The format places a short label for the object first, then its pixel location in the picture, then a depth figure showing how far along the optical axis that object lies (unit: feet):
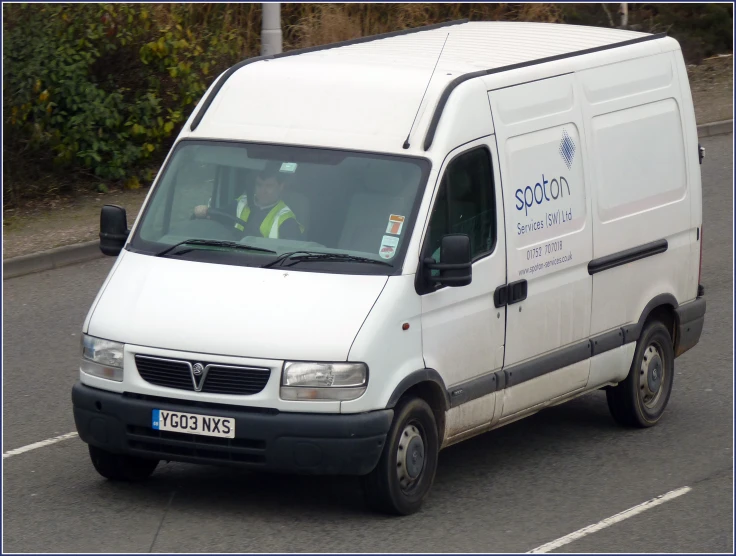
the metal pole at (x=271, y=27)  107.44
